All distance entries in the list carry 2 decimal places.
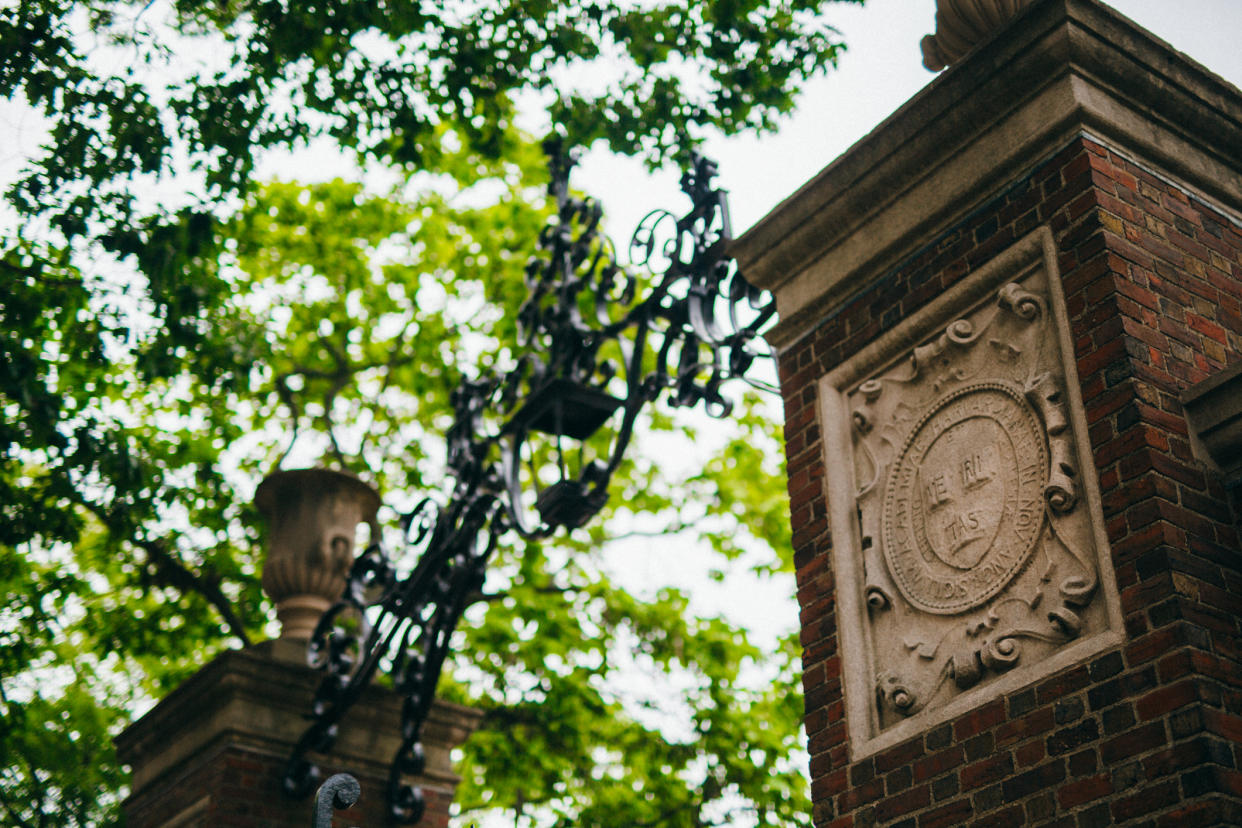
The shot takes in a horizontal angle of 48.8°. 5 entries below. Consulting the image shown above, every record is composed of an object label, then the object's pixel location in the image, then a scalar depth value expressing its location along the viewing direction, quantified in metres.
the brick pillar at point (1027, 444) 3.88
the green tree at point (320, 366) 7.61
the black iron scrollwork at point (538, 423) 6.45
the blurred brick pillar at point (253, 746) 7.80
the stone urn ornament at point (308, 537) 8.78
